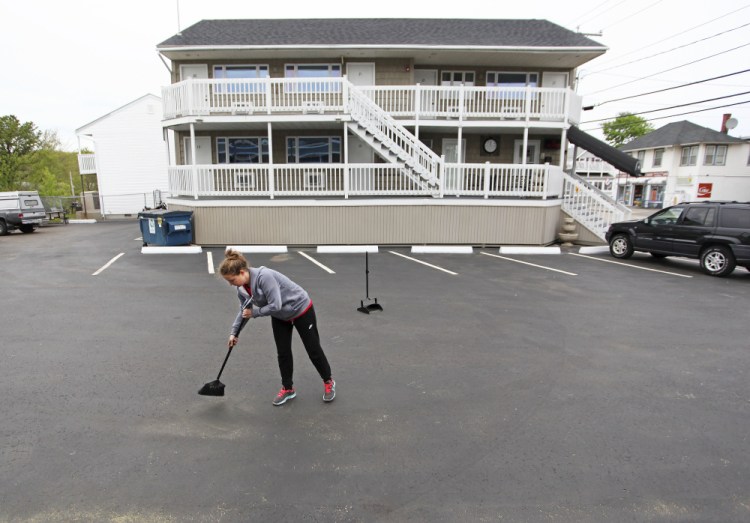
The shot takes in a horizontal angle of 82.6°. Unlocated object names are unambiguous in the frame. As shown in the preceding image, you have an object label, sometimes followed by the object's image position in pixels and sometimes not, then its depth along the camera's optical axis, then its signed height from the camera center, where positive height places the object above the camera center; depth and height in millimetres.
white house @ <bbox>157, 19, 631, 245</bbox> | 14172 +2363
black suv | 10211 -1020
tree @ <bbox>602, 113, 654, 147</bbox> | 59156 +9160
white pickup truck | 18922 -985
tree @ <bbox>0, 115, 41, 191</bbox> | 27641 +2744
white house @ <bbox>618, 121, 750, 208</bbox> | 36031 +2647
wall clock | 18172 +2032
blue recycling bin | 13414 -1133
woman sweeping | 3771 -1074
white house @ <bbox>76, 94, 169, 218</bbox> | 27672 +2251
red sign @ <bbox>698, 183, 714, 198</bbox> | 36000 +419
